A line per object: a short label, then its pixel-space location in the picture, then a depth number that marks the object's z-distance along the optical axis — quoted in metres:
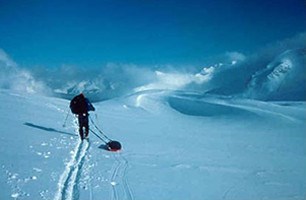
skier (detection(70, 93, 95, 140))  15.21
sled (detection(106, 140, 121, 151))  12.72
